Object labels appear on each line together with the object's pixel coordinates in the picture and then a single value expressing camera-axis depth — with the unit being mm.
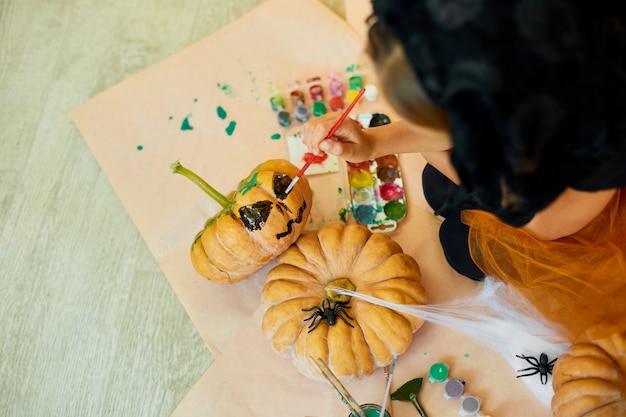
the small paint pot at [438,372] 1003
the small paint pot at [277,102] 1232
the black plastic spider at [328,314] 936
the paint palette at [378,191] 1142
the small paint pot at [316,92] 1244
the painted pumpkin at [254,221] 967
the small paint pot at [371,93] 1228
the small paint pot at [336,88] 1249
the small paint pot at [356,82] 1256
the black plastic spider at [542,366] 973
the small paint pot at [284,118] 1223
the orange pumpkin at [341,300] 932
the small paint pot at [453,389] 989
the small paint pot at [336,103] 1239
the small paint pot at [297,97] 1249
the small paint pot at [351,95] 1244
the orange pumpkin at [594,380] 825
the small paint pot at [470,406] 977
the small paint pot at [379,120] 1157
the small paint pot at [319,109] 1231
